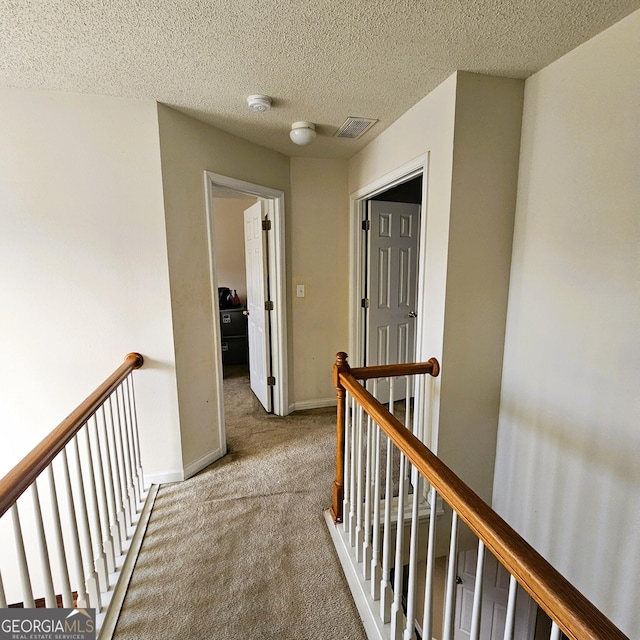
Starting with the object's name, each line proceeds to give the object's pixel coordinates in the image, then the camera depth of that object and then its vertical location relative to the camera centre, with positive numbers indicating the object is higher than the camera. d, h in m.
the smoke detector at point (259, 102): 1.93 +0.88
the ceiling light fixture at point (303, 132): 2.31 +0.86
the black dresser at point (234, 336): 4.66 -0.98
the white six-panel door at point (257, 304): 3.09 -0.40
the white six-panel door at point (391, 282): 3.17 -0.19
